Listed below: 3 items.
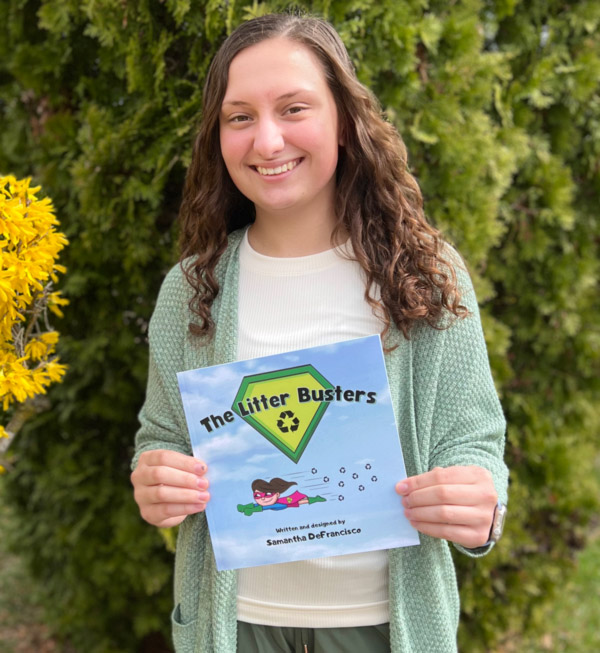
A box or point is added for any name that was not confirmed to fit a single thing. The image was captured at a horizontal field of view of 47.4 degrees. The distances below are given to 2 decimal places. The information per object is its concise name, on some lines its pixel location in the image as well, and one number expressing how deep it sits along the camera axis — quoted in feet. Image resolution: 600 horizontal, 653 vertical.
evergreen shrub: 6.87
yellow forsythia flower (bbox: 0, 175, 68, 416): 4.57
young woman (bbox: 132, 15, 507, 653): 4.46
